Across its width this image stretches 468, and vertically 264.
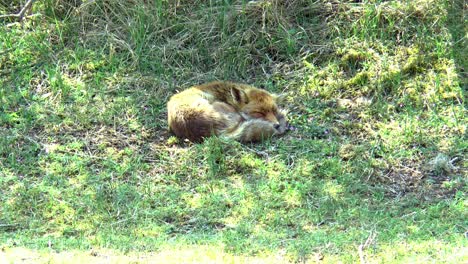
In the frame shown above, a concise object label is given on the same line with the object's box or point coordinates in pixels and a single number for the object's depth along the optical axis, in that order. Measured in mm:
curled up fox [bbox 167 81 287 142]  16172
